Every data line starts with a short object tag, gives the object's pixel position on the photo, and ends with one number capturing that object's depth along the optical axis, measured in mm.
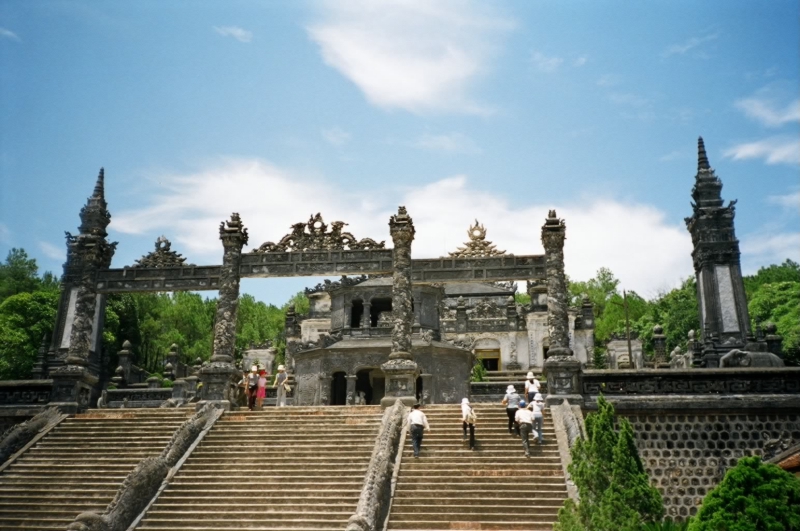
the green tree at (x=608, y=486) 9945
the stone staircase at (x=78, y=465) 14242
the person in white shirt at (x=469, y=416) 15352
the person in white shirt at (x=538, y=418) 15312
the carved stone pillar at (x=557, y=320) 18250
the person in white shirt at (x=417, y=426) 15125
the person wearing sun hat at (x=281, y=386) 23053
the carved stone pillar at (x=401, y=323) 19438
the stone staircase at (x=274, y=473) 13211
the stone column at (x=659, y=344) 39406
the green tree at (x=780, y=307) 43741
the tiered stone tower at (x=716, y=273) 24078
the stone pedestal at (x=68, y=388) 19688
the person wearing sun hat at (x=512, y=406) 15961
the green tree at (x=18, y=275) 52500
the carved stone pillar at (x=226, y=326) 19922
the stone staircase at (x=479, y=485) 12844
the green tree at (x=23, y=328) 38094
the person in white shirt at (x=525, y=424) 14922
